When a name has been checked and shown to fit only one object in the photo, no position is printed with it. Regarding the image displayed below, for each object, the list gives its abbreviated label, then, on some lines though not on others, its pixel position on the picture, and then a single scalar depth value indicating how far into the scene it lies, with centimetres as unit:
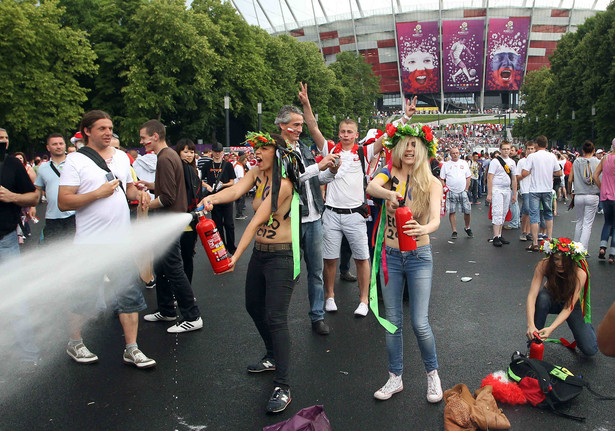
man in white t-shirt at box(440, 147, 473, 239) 1180
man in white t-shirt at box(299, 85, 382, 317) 610
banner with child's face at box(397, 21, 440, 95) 10562
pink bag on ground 336
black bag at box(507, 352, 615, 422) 391
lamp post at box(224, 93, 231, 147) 2551
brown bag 358
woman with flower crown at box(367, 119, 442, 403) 397
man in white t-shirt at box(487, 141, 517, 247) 1101
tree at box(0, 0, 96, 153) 2711
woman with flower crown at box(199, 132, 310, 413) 403
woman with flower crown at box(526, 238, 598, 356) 473
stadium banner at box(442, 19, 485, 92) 10400
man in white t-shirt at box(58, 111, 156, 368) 443
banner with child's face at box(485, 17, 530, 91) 10444
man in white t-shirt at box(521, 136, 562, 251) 980
